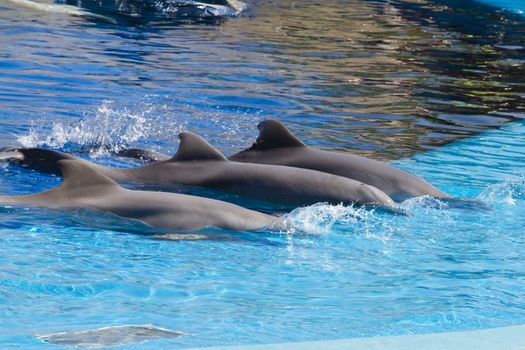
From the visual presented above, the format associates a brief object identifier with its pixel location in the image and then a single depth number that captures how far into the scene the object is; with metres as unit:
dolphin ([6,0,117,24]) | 35.47
